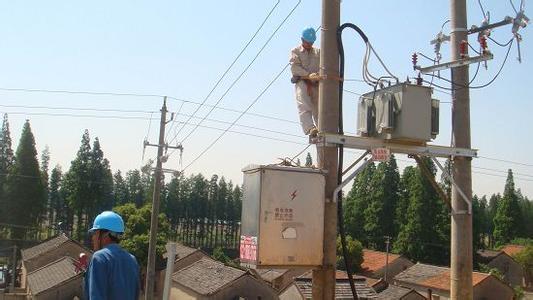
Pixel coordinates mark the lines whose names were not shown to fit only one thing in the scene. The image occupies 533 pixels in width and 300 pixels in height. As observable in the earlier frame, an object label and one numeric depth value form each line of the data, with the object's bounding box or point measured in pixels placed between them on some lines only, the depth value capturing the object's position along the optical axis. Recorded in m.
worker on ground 3.97
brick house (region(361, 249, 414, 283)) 52.12
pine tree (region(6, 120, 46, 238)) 56.78
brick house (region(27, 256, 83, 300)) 29.42
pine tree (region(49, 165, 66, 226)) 79.75
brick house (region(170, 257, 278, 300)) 30.62
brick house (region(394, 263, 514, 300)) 38.56
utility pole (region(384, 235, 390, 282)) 50.40
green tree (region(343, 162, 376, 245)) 70.62
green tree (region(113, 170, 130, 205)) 84.19
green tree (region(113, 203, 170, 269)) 40.12
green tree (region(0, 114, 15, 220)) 60.69
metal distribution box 5.18
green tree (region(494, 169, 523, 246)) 73.56
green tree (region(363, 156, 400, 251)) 68.06
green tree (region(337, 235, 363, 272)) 50.94
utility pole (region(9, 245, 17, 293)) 33.44
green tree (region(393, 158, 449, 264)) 59.62
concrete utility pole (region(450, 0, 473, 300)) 6.58
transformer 5.95
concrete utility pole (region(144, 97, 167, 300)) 21.16
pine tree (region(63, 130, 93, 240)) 61.34
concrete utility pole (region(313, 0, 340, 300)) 5.42
